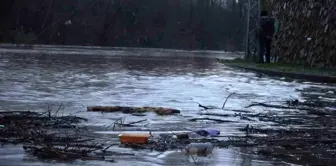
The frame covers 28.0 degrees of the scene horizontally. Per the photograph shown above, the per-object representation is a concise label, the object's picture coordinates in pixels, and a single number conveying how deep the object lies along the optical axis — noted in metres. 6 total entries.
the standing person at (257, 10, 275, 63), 25.95
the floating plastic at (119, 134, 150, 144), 6.99
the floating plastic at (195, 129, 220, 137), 7.84
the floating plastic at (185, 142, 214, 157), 6.58
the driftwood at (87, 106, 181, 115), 9.91
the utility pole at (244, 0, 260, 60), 28.77
